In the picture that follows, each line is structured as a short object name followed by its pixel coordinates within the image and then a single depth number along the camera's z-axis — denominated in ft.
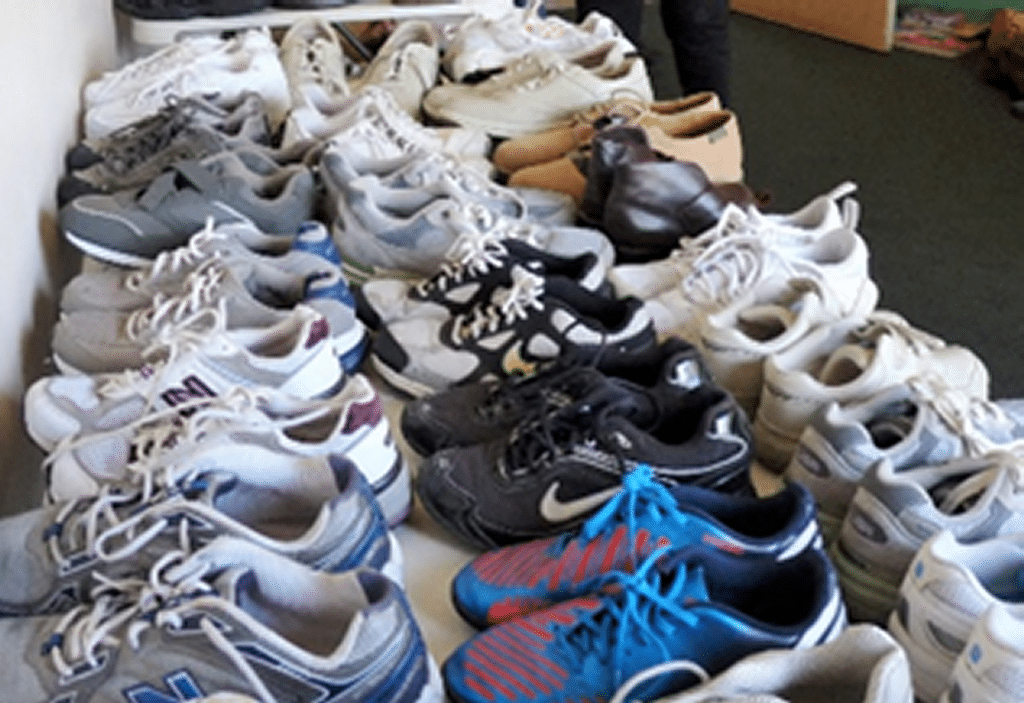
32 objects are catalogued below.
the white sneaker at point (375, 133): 4.49
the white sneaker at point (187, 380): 2.85
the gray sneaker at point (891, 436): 2.76
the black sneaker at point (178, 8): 6.01
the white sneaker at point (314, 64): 5.16
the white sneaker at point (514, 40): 5.68
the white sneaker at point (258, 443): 2.56
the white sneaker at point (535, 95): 5.16
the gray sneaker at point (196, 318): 3.16
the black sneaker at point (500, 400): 2.99
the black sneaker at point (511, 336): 3.23
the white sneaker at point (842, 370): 3.05
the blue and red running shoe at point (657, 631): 2.19
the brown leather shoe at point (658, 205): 4.02
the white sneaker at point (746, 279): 3.56
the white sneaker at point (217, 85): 4.88
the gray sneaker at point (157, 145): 4.19
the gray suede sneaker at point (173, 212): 3.77
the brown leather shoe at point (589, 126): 4.85
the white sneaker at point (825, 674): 2.03
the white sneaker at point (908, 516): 2.54
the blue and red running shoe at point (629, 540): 2.42
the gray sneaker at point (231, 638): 2.07
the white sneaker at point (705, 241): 3.73
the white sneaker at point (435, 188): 4.02
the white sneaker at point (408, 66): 5.54
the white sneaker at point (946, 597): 2.31
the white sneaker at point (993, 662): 2.09
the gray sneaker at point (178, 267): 3.42
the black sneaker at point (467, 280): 3.52
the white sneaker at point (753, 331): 3.28
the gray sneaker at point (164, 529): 2.36
